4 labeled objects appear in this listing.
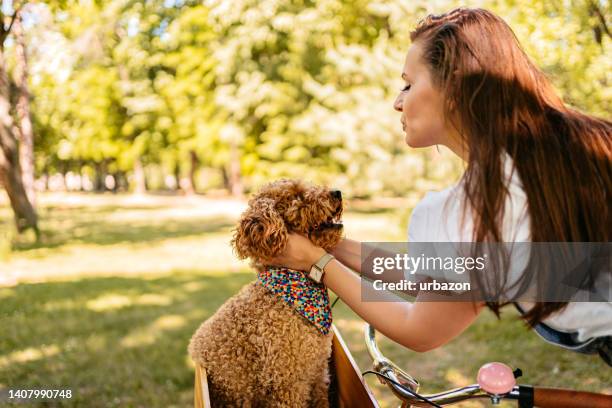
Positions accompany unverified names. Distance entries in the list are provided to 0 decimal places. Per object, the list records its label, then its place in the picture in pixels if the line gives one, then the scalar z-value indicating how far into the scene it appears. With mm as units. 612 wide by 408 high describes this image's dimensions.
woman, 1242
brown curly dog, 1900
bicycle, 1260
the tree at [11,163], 8586
